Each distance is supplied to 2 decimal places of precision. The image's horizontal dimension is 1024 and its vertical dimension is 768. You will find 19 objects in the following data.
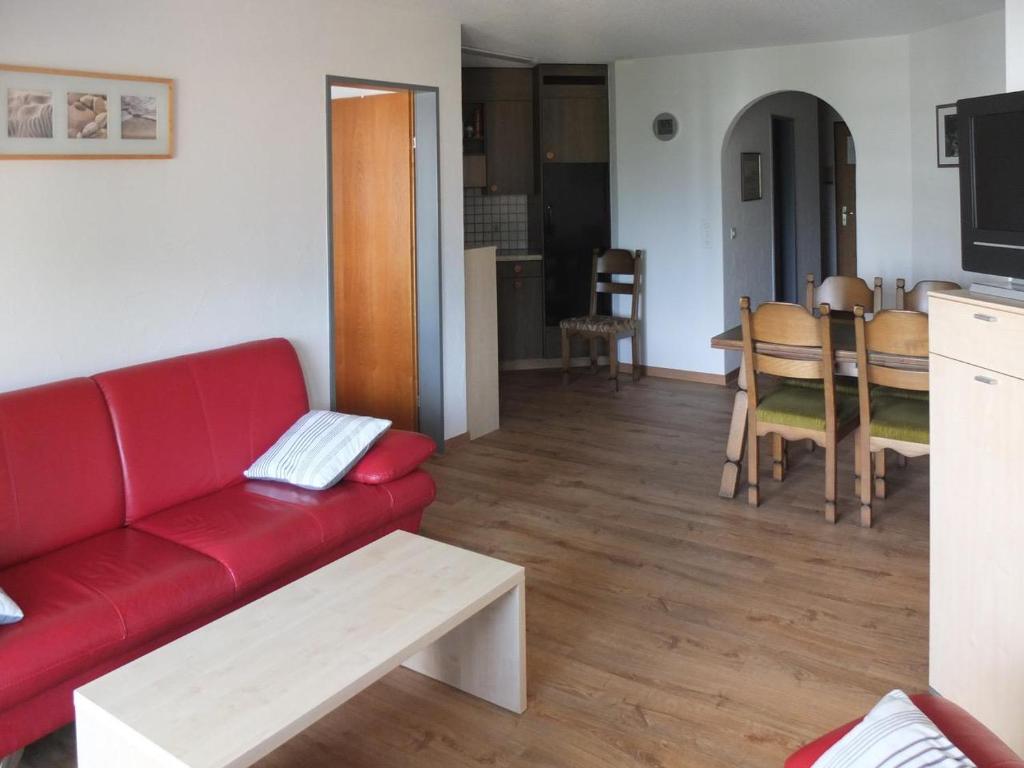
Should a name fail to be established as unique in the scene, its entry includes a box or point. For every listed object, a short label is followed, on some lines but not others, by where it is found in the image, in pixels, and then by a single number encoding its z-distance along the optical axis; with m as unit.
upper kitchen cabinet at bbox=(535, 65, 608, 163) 6.90
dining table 3.83
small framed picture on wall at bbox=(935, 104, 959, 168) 5.50
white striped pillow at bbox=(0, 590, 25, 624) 2.28
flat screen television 2.25
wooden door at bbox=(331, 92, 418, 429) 4.96
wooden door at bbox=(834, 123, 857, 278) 8.51
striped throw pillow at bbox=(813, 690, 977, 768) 1.41
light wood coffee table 1.87
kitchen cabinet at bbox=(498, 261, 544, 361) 7.18
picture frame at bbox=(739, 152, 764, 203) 6.98
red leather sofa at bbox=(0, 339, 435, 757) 2.38
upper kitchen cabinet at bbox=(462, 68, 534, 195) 6.89
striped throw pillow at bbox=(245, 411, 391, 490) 3.33
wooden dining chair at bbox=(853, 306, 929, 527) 3.61
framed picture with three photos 3.04
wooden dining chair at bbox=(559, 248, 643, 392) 6.74
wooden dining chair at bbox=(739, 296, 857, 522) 3.87
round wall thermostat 6.73
